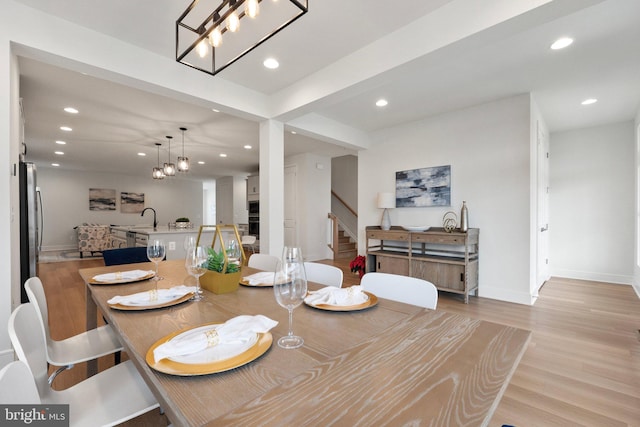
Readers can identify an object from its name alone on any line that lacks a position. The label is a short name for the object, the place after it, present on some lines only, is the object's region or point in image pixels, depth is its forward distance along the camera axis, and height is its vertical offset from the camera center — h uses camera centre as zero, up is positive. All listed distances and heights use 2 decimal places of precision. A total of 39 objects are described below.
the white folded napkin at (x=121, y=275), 1.60 -0.36
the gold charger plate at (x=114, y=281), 1.53 -0.37
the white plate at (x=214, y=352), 0.72 -0.37
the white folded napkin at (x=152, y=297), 1.18 -0.36
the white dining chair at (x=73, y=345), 1.28 -0.66
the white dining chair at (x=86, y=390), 0.92 -0.66
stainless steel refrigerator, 2.61 -0.07
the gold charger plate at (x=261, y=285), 1.47 -0.37
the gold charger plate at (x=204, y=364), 0.67 -0.37
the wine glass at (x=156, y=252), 1.61 -0.22
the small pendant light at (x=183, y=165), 4.60 +0.77
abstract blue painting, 4.15 +0.39
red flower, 4.86 -0.90
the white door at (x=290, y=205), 6.71 +0.18
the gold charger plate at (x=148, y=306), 1.11 -0.36
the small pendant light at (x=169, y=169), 5.01 +0.77
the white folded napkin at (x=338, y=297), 1.17 -0.36
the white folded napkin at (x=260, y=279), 1.50 -0.36
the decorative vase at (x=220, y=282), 1.35 -0.33
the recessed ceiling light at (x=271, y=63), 2.80 +1.48
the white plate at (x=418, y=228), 4.04 -0.22
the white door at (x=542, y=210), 3.88 +0.03
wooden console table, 3.60 -0.61
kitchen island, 4.38 -0.39
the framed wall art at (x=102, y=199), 9.17 +0.45
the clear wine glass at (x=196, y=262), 1.30 -0.22
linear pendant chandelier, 1.38 +1.49
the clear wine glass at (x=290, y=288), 0.85 -0.22
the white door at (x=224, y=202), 10.02 +0.38
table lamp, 4.55 +0.14
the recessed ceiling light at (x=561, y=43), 2.36 +1.42
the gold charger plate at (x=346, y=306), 1.11 -0.37
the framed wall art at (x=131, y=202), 9.68 +0.37
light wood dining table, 0.56 -0.39
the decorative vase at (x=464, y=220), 3.68 -0.10
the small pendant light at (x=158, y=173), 5.31 +0.74
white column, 3.57 +0.32
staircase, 7.02 -0.90
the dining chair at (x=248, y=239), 6.33 -0.58
